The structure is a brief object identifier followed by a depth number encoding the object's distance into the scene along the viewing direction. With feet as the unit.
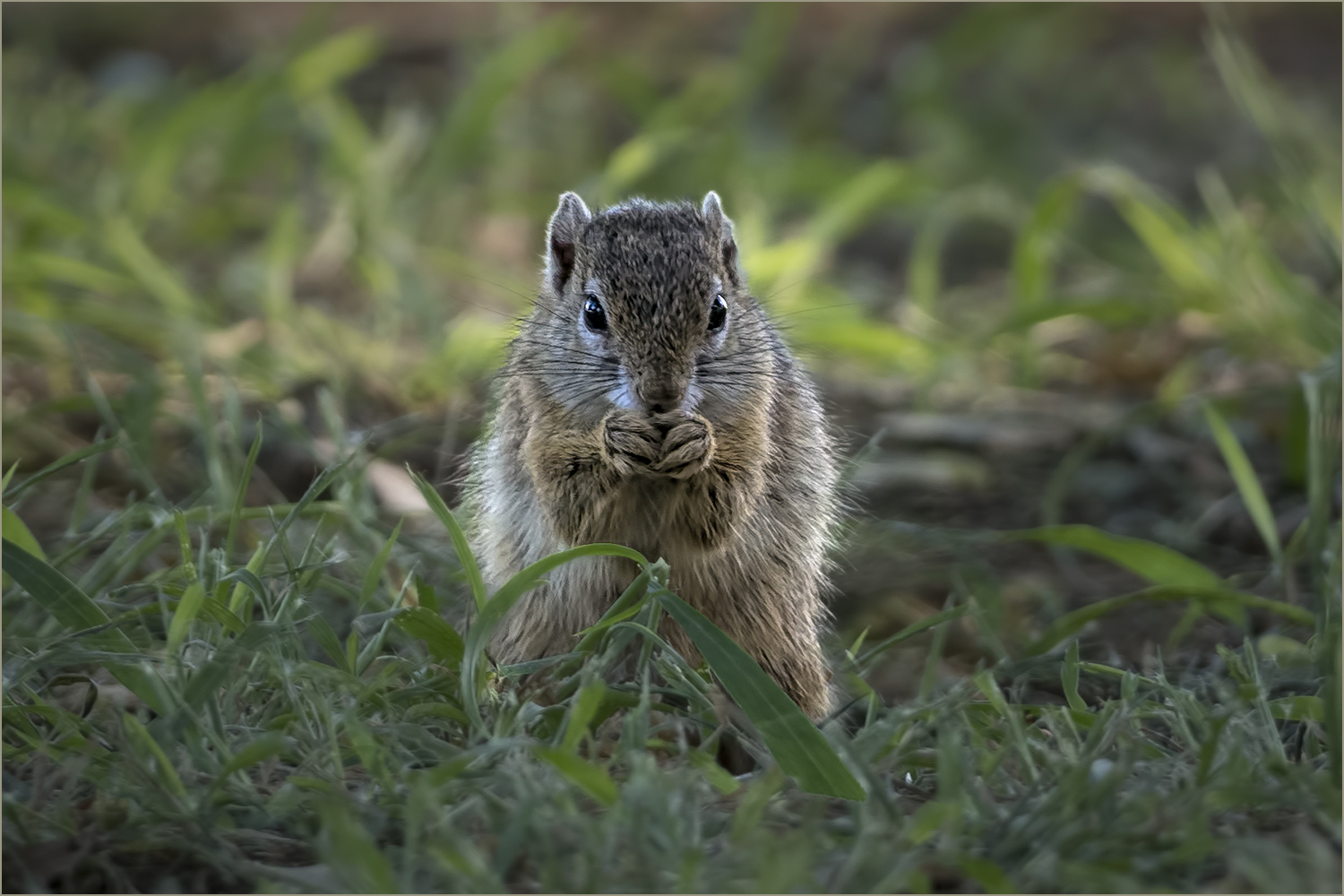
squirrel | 22.36
